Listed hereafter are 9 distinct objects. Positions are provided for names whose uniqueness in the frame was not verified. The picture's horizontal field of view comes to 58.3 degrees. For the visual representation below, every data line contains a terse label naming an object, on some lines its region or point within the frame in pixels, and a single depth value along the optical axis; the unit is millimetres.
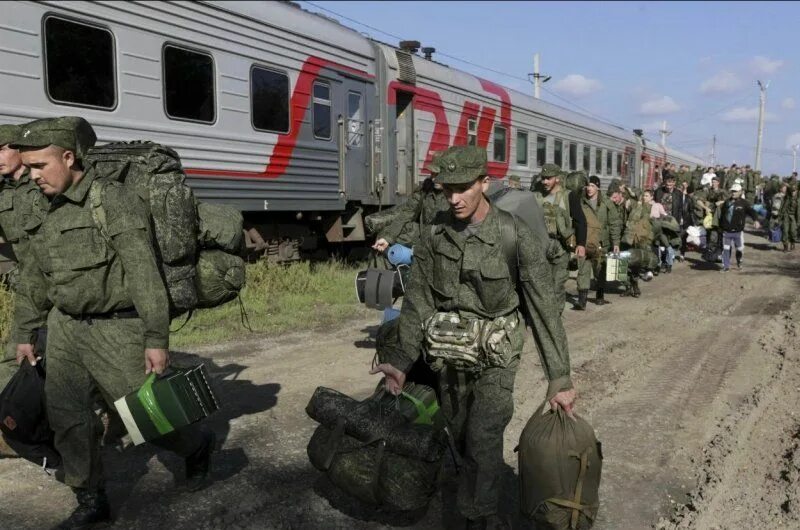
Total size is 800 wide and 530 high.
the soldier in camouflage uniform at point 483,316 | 3096
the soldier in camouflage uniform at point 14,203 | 4030
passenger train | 6816
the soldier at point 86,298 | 3213
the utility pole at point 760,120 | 42581
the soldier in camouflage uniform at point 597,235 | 9266
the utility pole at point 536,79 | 33875
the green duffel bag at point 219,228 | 3822
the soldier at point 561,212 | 7785
